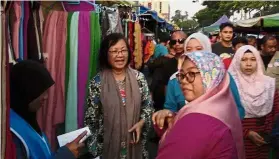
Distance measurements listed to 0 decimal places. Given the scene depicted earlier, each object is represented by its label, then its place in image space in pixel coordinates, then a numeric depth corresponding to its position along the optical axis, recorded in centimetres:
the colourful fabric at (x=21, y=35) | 240
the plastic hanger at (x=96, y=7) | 290
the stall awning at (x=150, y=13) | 875
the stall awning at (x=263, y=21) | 886
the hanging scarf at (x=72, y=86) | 271
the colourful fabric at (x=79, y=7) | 305
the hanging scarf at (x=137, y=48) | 397
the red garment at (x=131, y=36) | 384
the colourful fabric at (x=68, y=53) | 271
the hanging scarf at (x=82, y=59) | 272
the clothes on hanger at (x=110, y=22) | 295
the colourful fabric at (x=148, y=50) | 718
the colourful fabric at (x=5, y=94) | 115
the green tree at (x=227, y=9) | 2170
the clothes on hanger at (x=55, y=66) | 263
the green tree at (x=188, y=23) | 5223
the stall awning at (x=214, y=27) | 1601
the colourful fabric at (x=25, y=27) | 245
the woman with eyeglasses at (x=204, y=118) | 135
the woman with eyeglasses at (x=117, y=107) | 249
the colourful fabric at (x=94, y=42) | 273
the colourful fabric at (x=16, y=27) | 236
